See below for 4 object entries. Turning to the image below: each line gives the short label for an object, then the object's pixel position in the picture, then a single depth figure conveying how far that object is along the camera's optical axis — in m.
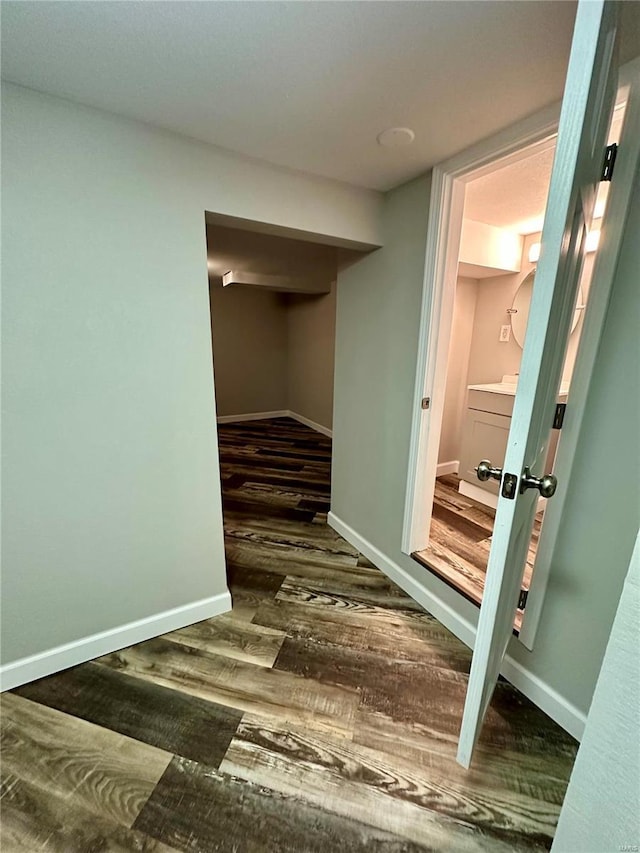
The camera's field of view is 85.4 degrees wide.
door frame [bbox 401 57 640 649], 0.99
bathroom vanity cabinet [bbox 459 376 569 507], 2.54
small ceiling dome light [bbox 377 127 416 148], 1.23
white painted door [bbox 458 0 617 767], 0.66
